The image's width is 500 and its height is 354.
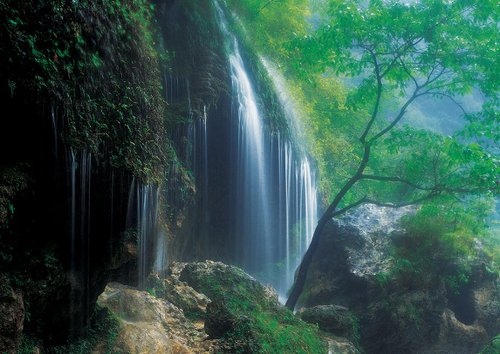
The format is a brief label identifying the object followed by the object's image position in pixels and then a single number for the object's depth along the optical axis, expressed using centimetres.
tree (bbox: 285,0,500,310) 770
